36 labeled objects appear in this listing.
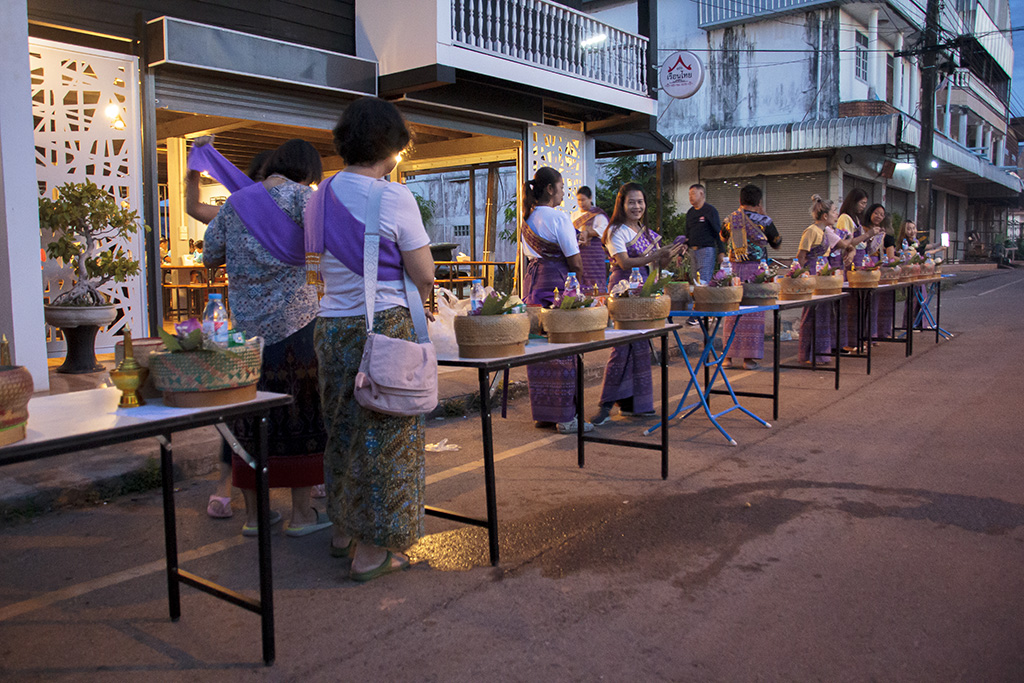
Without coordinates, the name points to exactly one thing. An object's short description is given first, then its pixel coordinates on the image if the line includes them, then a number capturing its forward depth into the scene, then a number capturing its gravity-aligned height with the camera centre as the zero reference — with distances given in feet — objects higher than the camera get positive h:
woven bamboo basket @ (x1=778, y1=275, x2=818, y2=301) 25.35 -0.57
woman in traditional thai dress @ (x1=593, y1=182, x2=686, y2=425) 21.86 +0.16
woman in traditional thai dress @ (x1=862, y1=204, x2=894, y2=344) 35.29 +0.71
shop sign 50.24 +11.91
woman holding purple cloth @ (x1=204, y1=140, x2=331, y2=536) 12.75 -0.35
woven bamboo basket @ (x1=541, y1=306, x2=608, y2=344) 14.53 -0.93
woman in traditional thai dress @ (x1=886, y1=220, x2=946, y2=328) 38.60 +1.20
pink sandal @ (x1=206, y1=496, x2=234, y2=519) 14.43 -4.05
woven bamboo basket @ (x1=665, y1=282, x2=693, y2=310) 20.01 -0.55
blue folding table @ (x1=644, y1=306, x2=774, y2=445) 19.62 -2.56
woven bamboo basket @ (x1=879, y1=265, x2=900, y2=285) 34.06 -0.23
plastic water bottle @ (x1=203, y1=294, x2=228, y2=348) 9.00 -0.54
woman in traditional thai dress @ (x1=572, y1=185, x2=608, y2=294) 22.24 +0.74
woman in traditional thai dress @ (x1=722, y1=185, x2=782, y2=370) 27.86 +1.21
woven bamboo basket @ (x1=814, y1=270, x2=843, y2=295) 27.22 -0.46
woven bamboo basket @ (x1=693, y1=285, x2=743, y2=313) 19.45 -0.64
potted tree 24.12 +0.53
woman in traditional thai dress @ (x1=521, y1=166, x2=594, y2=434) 19.75 +0.12
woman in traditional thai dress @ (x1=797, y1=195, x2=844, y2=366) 30.91 +0.63
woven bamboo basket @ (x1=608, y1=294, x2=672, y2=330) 16.66 -0.82
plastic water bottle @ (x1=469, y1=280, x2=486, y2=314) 12.99 -0.42
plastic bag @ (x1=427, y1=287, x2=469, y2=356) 13.14 -0.92
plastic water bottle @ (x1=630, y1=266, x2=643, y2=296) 17.15 -0.22
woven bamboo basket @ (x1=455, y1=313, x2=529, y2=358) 12.50 -0.96
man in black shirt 33.73 +1.49
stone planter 24.45 -1.61
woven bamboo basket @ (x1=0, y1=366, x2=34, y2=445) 7.36 -1.15
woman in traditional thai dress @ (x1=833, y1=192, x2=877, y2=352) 33.53 +1.35
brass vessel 8.80 -1.10
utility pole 65.31 +12.18
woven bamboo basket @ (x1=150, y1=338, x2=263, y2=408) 8.74 -1.08
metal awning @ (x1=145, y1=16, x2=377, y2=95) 26.63 +7.60
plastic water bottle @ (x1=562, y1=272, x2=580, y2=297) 15.09 -0.28
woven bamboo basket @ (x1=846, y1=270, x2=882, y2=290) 31.09 -0.35
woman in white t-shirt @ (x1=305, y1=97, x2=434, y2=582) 10.94 -0.52
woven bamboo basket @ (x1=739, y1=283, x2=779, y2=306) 21.49 -0.61
